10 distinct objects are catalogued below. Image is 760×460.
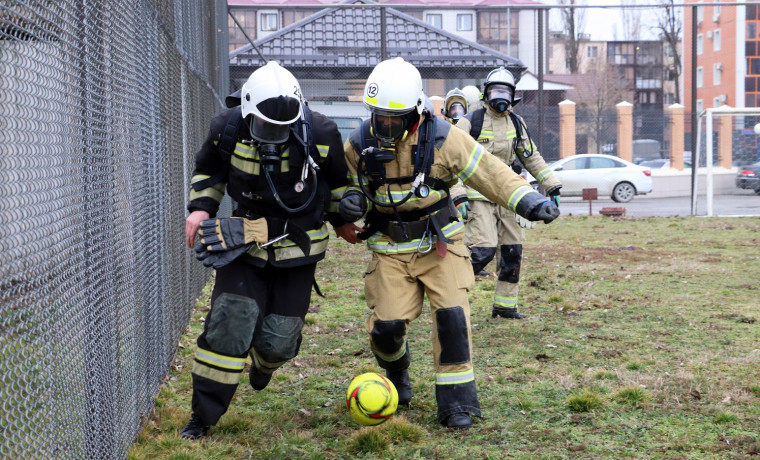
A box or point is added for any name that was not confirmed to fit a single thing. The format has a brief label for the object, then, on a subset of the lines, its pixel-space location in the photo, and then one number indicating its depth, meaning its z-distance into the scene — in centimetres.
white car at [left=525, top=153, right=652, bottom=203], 4475
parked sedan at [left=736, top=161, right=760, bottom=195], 3884
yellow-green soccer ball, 914
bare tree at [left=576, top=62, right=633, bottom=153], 4100
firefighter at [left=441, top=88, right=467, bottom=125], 1890
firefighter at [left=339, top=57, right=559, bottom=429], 941
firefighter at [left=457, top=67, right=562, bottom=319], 1515
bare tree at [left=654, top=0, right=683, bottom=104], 6310
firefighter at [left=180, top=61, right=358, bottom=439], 893
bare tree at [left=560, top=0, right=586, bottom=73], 4030
